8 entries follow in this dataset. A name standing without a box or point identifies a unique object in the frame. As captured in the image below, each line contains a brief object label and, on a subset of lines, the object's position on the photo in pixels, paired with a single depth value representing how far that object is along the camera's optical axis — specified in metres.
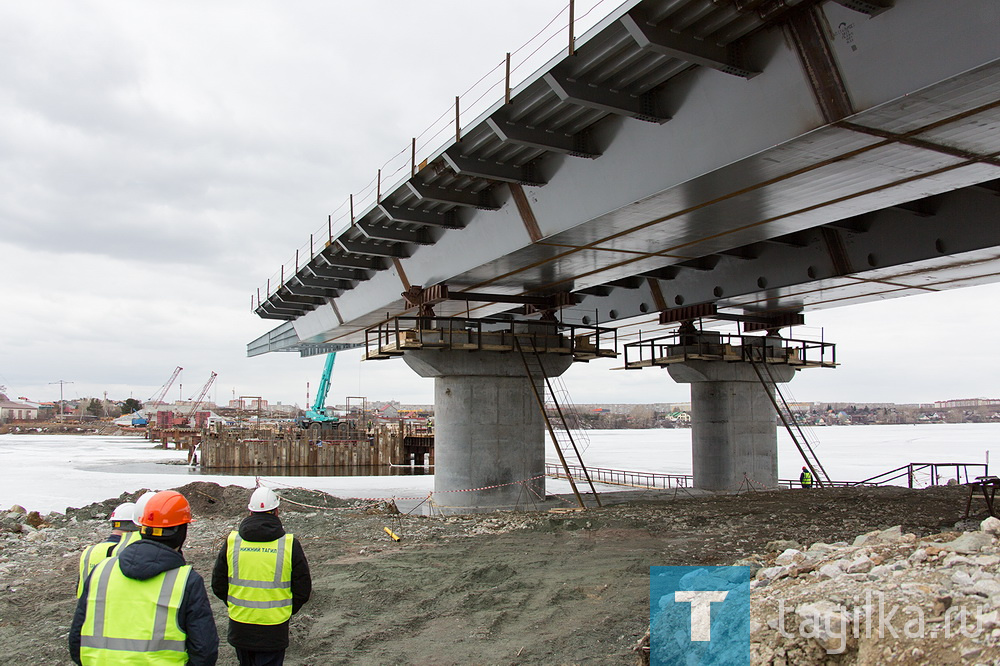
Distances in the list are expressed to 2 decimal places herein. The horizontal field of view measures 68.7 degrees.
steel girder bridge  7.13
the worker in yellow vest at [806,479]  26.13
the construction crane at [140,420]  144.54
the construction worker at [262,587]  4.88
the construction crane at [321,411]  73.19
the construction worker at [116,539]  5.44
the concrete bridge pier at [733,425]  24.72
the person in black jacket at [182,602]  3.65
